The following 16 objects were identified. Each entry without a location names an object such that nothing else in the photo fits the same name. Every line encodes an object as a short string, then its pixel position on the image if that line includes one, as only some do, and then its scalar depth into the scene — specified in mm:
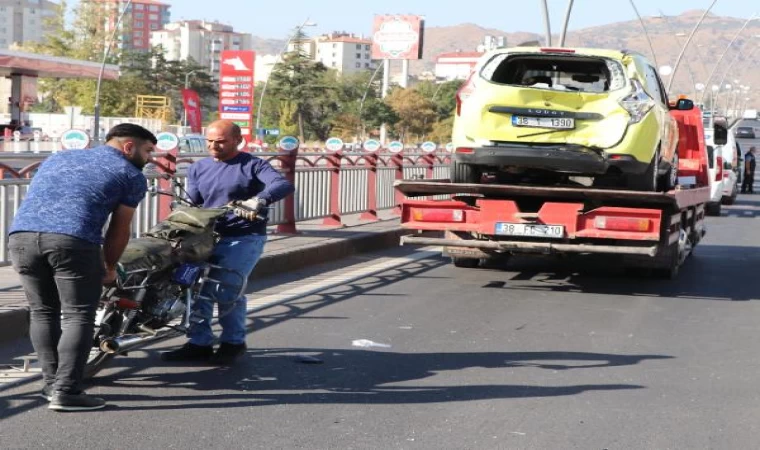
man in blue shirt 6129
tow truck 11781
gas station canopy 48812
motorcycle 6733
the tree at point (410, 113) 104250
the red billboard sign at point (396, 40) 108938
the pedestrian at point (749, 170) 42094
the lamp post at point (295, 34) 66206
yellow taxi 11969
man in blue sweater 7633
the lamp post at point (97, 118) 45244
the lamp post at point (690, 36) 49156
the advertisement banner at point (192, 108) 36500
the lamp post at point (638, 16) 51969
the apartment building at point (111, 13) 83625
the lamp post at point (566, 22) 31672
